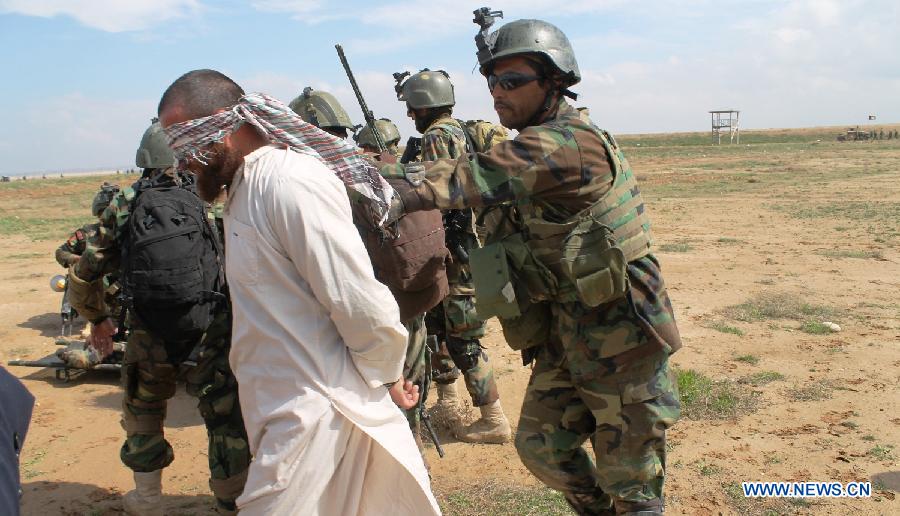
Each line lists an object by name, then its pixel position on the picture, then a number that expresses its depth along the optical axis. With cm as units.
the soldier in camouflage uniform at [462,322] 516
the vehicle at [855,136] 5903
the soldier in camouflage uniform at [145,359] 388
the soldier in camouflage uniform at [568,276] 295
